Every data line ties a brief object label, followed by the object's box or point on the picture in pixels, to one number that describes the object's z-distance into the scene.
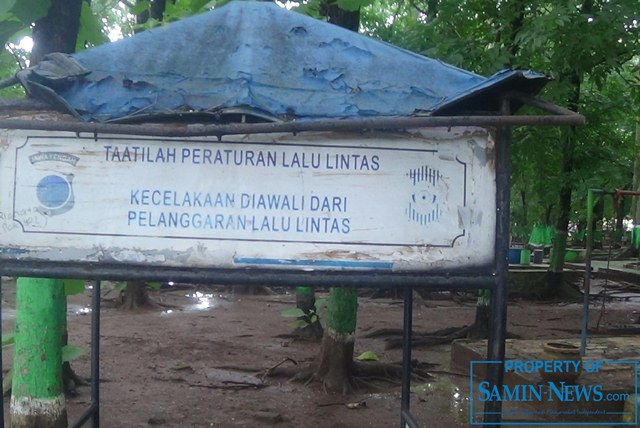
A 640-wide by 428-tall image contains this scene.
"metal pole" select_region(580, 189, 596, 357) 7.32
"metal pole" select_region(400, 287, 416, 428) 4.23
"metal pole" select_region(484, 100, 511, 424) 2.88
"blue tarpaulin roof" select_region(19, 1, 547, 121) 2.84
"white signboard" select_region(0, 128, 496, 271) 2.85
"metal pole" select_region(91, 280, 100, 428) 4.34
